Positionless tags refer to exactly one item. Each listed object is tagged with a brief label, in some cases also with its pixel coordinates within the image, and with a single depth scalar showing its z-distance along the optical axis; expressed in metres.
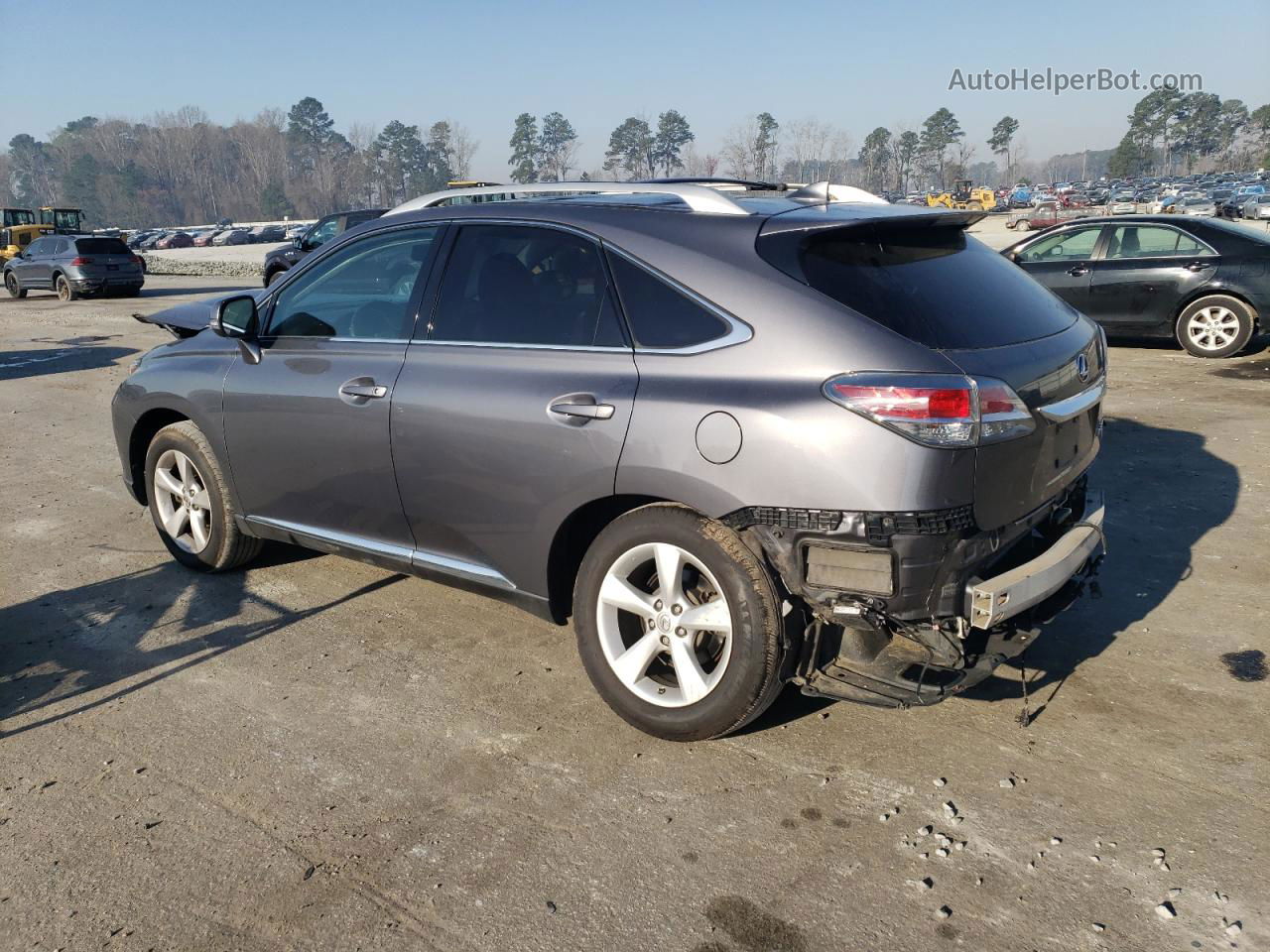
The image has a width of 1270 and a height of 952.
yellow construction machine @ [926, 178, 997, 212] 64.97
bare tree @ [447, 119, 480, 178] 132.75
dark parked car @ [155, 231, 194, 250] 73.62
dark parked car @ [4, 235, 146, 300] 22.92
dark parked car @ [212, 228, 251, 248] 75.06
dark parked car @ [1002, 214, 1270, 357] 10.52
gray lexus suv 2.98
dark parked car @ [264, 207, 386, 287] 22.08
